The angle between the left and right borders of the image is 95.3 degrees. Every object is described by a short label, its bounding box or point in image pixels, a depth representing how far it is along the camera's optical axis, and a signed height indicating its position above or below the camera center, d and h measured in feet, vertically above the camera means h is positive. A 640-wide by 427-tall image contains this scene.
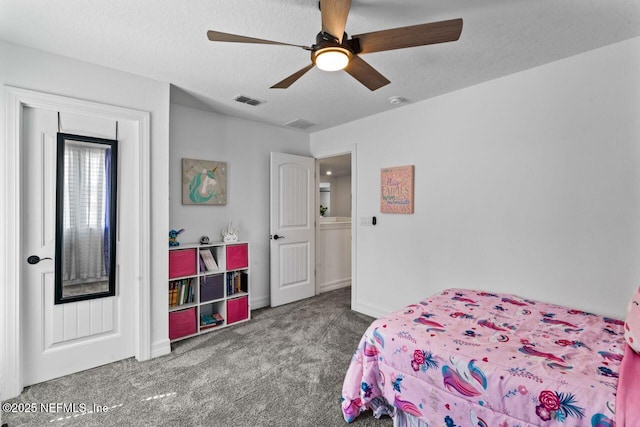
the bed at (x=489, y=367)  4.06 -2.44
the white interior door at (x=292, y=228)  12.85 -0.74
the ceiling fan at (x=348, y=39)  4.50 +2.91
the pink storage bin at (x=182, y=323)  9.47 -3.68
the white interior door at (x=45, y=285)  7.02 -1.80
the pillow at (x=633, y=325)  4.47 -1.83
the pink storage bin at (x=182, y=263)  9.50 -1.69
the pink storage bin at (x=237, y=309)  10.89 -3.70
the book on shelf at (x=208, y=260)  10.52 -1.74
